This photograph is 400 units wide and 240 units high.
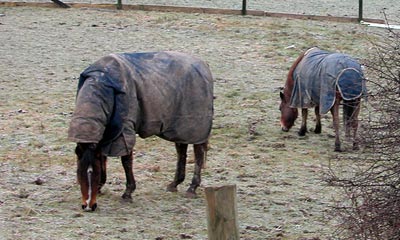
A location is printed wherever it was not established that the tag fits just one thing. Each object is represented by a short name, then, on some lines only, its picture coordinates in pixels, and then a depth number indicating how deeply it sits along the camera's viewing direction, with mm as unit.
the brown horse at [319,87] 23337
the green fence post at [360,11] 41774
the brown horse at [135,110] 17278
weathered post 11388
